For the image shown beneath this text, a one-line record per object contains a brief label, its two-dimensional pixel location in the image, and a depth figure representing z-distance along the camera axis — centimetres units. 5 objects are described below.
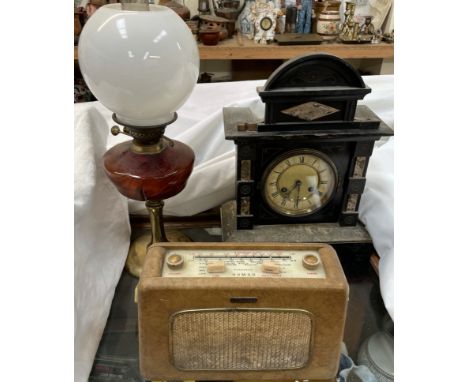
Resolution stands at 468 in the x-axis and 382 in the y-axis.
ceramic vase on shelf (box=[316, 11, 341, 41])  214
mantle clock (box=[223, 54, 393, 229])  91
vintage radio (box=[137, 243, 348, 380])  70
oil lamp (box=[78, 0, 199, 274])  71
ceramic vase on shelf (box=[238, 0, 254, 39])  214
